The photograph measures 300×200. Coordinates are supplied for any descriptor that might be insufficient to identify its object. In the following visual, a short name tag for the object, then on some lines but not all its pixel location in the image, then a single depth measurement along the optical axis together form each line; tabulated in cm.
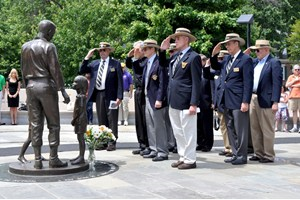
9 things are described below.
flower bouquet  742
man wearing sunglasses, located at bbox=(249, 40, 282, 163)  799
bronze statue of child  729
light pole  1436
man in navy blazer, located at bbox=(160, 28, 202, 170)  729
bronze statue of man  666
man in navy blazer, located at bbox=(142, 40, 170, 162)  807
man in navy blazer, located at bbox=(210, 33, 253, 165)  778
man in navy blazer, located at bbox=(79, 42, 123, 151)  938
